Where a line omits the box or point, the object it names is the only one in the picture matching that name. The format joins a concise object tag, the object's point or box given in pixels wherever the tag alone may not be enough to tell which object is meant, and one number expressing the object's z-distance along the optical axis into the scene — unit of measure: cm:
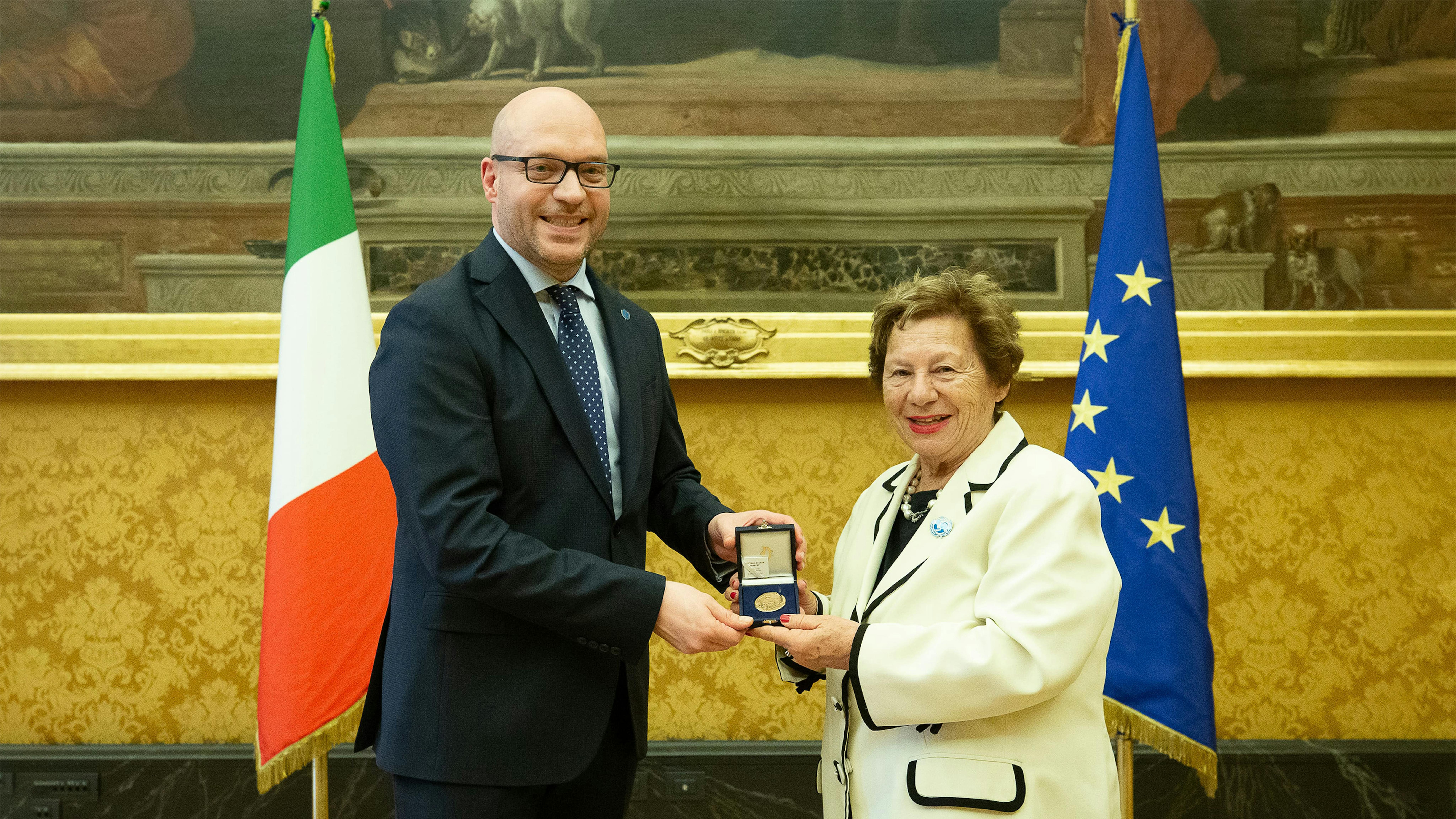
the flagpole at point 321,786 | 316
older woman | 172
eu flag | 301
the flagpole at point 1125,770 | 320
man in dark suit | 180
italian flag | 310
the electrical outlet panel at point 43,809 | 391
